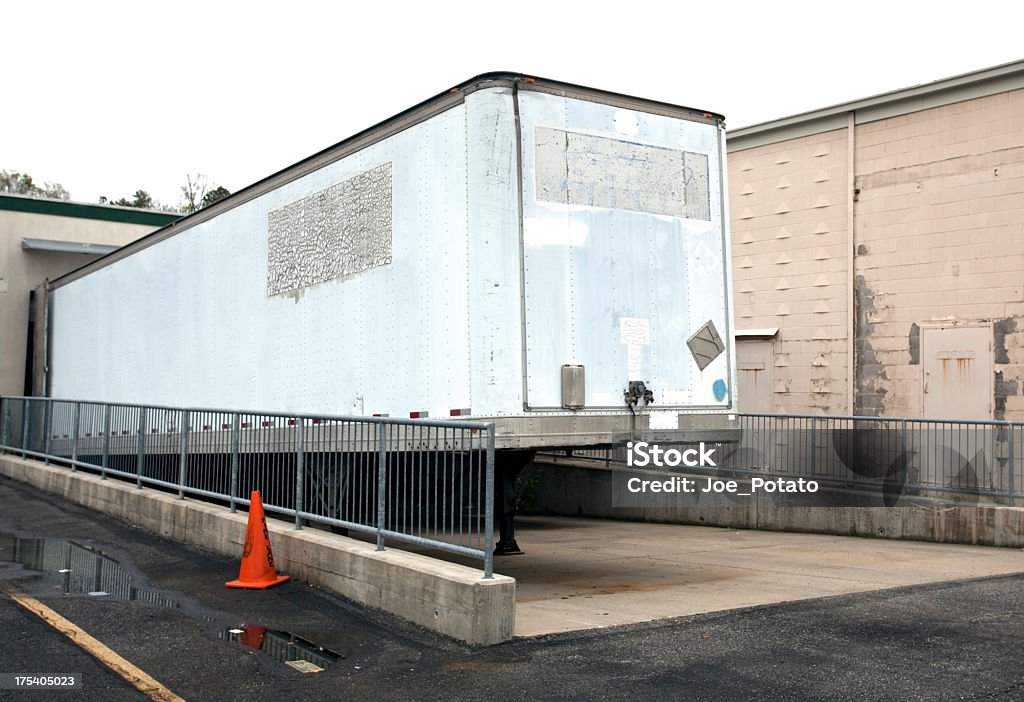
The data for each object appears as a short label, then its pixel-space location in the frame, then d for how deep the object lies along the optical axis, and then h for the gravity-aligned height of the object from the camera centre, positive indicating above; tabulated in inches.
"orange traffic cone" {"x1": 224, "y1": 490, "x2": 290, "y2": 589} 374.9 -45.9
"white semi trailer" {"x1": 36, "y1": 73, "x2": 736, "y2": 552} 357.1 +57.9
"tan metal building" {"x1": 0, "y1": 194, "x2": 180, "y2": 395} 924.6 +159.4
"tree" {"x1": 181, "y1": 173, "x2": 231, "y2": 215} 2741.1 +601.8
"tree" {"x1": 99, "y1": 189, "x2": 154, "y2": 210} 3054.1 +663.7
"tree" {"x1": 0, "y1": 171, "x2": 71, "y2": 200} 2655.3 +610.7
